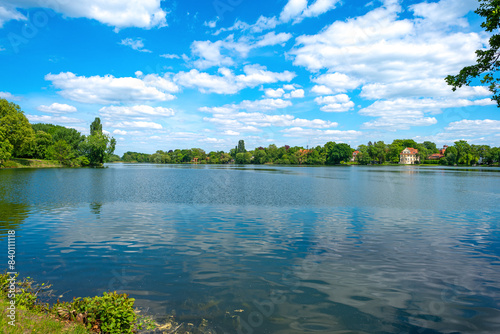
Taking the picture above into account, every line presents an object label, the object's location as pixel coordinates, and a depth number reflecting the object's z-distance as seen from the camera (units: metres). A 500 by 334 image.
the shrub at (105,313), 6.59
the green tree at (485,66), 16.39
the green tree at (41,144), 114.06
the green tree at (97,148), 121.75
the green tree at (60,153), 115.50
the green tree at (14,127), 81.98
